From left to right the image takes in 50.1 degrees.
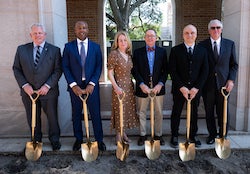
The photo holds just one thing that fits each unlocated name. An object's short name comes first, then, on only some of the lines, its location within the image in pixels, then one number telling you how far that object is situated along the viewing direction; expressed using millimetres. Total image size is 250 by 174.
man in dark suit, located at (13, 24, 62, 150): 3605
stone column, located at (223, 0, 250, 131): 4156
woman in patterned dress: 3576
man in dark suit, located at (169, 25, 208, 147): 3570
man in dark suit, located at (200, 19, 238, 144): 3693
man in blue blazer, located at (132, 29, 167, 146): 3637
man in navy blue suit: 3562
